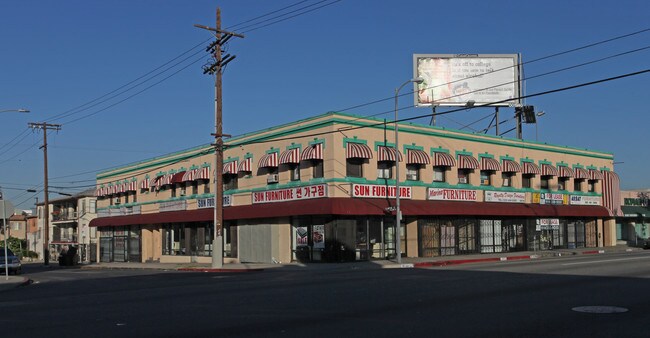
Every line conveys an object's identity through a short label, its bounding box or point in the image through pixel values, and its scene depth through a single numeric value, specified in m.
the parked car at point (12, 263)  33.78
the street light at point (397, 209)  29.98
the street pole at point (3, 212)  26.11
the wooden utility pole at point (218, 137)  31.84
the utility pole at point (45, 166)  53.78
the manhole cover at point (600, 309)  11.55
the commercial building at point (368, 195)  32.41
